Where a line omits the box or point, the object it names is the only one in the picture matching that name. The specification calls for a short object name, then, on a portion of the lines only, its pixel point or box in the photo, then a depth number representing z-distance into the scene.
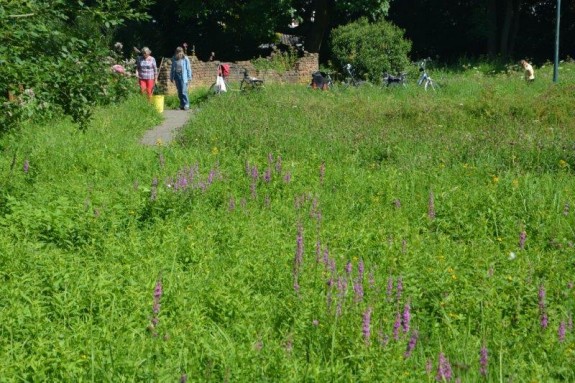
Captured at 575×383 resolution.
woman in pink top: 21.59
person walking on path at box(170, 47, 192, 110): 21.34
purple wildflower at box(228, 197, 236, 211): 7.48
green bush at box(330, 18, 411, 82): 27.14
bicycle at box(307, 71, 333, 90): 23.91
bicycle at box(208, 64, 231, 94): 23.51
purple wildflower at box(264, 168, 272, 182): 8.66
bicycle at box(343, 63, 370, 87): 24.31
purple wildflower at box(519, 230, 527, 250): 6.08
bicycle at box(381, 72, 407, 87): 23.45
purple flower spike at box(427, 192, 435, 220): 7.24
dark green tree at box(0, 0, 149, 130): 7.15
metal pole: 22.65
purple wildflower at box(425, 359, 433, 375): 3.75
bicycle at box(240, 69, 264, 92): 21.78
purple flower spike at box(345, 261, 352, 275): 4.84
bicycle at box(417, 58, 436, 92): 22.08
